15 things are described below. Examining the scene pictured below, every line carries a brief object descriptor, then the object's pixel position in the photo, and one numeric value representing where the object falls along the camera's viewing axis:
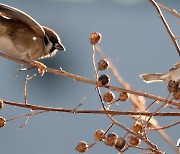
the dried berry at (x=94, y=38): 3.34
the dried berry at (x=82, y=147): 3.31
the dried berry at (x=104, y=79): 3.30
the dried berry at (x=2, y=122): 3.30
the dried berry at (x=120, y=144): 3.29
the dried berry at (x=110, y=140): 3.30
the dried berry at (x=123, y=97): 3.32
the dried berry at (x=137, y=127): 3.31
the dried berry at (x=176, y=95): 3.30
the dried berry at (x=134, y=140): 3.30
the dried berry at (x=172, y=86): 3.31
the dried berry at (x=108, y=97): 3.32
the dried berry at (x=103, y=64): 3.33
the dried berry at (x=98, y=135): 3.30
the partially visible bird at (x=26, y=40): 3.52
